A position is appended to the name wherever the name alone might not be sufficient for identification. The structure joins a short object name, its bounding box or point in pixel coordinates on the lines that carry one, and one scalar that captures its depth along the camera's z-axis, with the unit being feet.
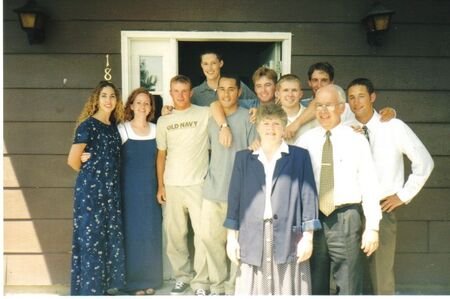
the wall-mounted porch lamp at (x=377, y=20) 11.83
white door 12.44
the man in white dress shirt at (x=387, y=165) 9.75
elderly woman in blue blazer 8.63
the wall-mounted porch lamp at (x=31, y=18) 11.73
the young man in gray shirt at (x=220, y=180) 10.57
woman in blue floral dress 10.34
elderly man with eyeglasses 8.82
